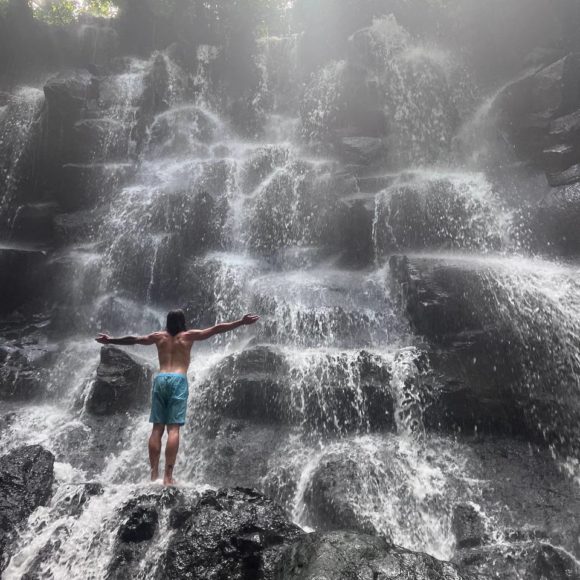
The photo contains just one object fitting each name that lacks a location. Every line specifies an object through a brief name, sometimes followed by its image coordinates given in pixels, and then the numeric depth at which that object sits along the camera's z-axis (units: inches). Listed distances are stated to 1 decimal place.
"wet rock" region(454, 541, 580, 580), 190.5
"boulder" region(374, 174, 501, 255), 453.1
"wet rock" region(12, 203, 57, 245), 558.9
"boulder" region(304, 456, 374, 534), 231.1
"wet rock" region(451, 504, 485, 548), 223.9
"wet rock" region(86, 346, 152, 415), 339.6
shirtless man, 213.9
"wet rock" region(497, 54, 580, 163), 487.2
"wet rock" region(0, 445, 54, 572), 204.2
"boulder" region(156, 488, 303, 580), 160.4
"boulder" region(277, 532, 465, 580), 133.3
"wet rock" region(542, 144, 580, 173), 447.6
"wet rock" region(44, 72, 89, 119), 623.2
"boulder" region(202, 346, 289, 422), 319.0
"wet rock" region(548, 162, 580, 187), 429.4
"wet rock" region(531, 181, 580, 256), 404.5
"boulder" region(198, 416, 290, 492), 277.6
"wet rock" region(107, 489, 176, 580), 183.2
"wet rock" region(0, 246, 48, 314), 479.2
